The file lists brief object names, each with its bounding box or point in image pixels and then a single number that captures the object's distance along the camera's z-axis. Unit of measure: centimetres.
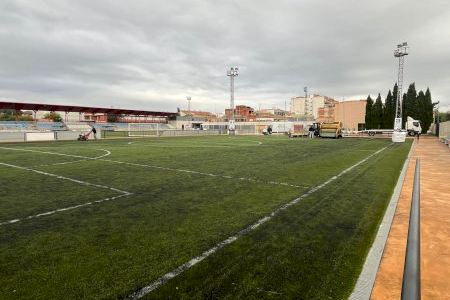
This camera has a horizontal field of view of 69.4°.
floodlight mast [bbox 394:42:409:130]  3527
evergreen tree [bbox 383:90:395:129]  7271
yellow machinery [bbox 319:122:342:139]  4328
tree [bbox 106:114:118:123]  8060
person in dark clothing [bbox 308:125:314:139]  4646
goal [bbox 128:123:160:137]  4902
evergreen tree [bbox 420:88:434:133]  7171
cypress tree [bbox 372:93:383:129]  7562
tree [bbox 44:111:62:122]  9378
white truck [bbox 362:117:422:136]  5225
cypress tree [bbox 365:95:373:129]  7631
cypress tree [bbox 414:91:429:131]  7084
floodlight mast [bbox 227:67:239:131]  6150
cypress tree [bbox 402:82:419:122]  7095
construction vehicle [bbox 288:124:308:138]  5075
